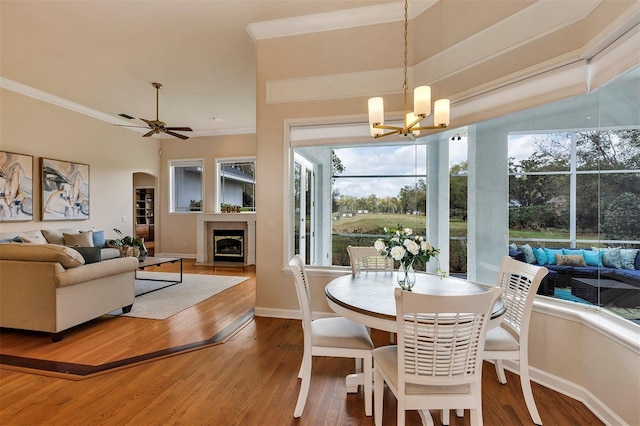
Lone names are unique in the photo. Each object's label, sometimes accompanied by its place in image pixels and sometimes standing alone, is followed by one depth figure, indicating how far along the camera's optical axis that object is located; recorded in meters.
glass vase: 2.06
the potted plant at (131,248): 4.91
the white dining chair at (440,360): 1.34
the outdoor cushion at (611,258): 2.06
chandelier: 1.95
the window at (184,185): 8.07
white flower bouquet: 1.96
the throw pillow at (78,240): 5.29
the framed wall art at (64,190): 5.34
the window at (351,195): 3.90
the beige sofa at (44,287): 2.75
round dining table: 1.60
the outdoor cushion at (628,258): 1.97
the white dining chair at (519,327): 1.80
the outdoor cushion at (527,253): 2.74
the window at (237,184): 7.74
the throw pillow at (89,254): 3.10
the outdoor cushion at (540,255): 2.68
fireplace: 7.50
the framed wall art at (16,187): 4.70
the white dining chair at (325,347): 1.82
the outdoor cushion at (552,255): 2.62
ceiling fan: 4.68
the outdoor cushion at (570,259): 2.41
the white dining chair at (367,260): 2.93
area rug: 3.73
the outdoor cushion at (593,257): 2.20
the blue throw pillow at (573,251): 2.43
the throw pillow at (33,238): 4.64
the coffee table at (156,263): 4.65
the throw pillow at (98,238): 5.74
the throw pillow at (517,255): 2.80
